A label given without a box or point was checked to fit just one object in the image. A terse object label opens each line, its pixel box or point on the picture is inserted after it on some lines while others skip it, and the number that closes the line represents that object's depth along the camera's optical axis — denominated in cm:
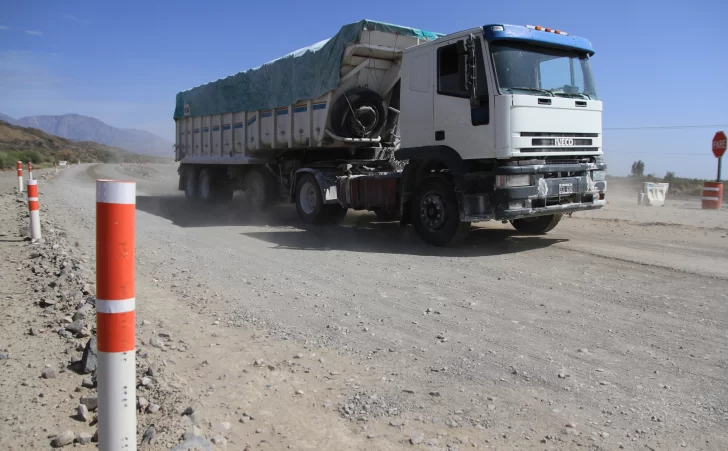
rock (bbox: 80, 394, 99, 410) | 342
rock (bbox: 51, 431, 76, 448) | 300
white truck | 788
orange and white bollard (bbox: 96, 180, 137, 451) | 230
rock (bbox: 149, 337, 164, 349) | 434
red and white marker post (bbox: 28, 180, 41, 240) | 913
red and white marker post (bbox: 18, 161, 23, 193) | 1828
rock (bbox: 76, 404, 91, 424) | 329
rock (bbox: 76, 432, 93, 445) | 304
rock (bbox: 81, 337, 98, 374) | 391
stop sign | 2191
